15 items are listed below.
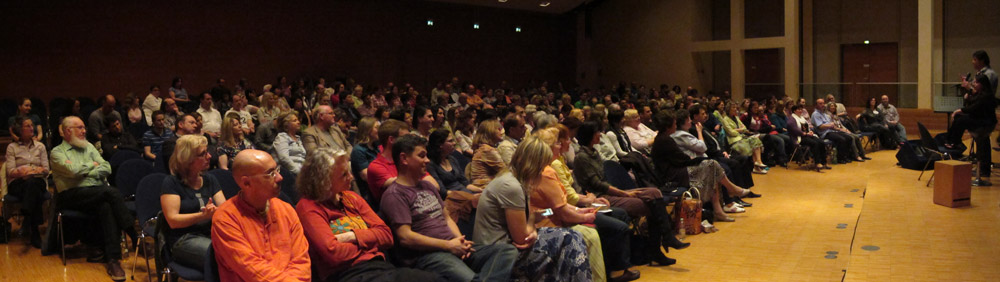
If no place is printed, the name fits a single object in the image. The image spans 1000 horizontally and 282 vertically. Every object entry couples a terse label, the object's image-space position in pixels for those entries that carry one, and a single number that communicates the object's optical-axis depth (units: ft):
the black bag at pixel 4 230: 19.63
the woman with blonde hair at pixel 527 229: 13.01
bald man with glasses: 10.30
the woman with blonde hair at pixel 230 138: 20.97
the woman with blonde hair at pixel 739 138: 33.58
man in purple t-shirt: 12.09
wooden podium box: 22.50
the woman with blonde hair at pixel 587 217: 14.34
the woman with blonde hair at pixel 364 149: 18.13
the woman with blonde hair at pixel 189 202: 12.64
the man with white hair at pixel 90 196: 17.01
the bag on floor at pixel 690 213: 21.13
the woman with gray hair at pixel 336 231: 11.10
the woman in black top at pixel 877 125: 43.91
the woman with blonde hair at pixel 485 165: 17.89
